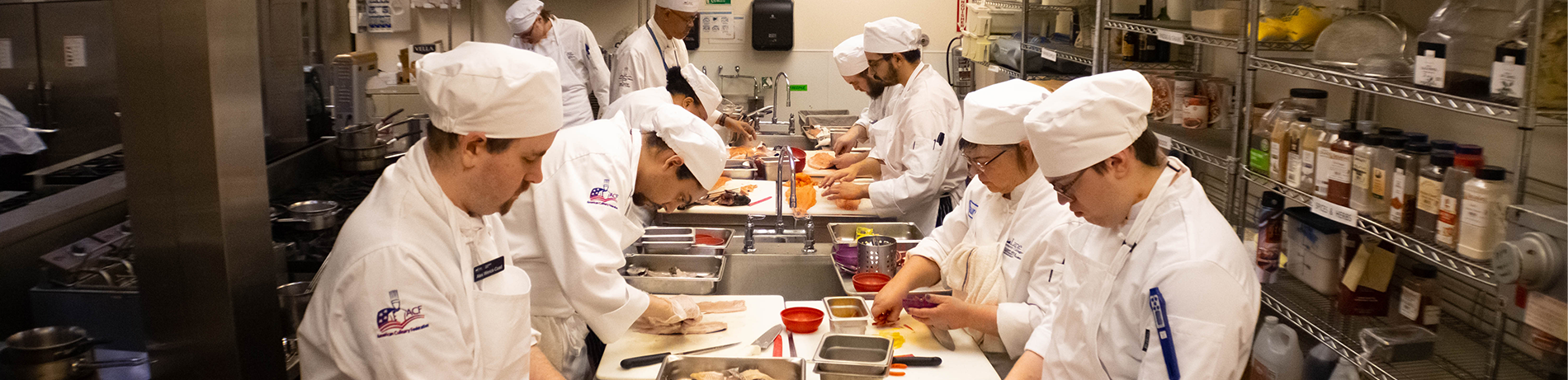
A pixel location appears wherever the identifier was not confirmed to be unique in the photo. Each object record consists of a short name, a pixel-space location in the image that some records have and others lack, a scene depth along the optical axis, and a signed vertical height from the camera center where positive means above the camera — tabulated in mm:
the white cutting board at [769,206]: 4422 -620
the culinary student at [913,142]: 4496 -328
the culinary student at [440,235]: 1654 -293
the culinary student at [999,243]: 2541 -487
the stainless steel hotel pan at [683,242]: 3691 -653
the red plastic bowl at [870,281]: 3131 -665
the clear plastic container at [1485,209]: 2082 -279
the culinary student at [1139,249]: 1665 -316
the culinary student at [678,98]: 3920 -116
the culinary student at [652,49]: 6145 +127
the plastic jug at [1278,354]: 2914 -830
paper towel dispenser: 8117 +380
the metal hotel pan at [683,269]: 3131 -681
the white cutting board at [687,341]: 2486 -734
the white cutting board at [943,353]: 2469 -738
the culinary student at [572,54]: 6855 +106
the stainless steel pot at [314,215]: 3635 -551
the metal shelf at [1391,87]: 2057 -27
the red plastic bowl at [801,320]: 2746 -693
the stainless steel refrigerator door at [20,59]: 4273 +22
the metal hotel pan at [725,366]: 2402 -726
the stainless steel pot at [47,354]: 2229 -658
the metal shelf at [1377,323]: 2426 -694
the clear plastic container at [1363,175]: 2472 -247
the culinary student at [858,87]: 5562 -100
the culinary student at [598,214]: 2504 -373
